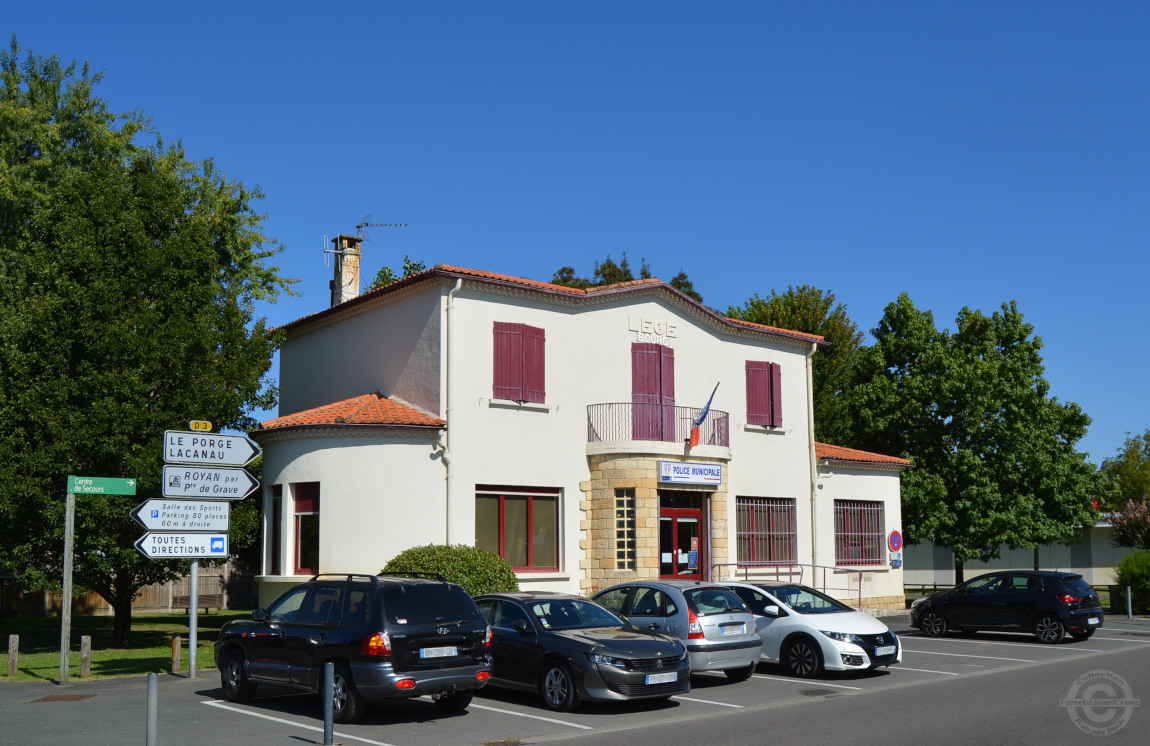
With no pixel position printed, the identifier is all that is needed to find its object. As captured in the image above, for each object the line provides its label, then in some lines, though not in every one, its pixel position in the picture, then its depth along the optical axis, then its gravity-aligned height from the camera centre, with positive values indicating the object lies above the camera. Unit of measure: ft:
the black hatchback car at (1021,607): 68.13 -8.18
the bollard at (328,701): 31.53 -6.56
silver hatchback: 46.60 -6.09
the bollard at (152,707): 27.78 -5.93
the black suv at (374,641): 35.94 -5.59
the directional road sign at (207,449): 48.08 +1.83
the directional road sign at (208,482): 48.34 +0.24
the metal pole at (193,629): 49.01 -6.82
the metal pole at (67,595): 48.49 -5.12
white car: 50.14 -7.25
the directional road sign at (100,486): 47.98 +0.06
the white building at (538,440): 68.59 +3.36
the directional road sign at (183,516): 47.34 -1.33
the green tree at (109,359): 60.13 +7.81
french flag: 78.48 +4.60
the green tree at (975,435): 108.27 +5.43
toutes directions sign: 47.11 -2.71
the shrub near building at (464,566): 61.82 -4.81
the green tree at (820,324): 138.10 +22.28
